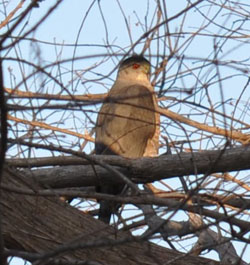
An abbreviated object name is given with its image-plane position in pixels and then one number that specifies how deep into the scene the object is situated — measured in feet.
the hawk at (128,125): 38.05
